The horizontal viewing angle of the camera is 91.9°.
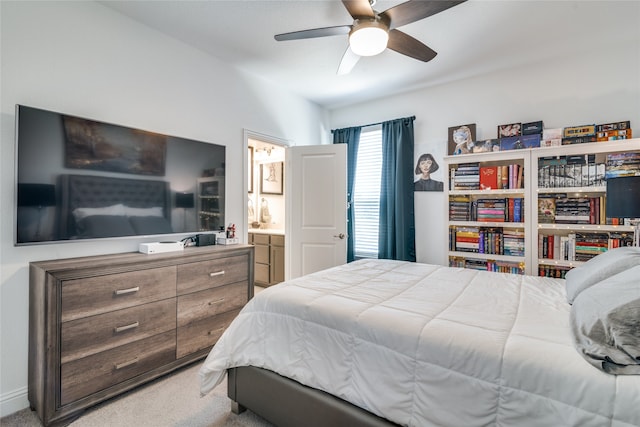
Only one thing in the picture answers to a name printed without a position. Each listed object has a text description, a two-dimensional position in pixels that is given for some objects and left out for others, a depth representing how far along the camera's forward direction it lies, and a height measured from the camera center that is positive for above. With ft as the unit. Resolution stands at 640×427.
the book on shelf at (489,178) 10.39 +1.14
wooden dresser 5.68 -2.41
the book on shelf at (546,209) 9.61 +0.09
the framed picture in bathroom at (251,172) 17.15 +2.13
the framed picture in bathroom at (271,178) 16.81 +1.76
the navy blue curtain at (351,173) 14.10 +1.74
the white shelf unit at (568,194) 8.50 +0.57
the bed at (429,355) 3.26 -1.84
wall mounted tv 6.15 +0.67
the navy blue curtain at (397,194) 12.60 +0.70
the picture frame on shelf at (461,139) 11.46 +2.73
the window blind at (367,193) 13.76 +0.79
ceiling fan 5.74 +3.80
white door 12.48 +0.13
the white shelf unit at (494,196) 9.64 +0.55
